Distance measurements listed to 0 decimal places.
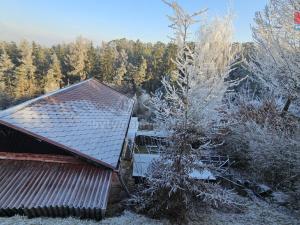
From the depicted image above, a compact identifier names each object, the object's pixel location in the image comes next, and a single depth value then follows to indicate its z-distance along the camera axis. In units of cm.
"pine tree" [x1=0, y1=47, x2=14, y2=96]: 2719
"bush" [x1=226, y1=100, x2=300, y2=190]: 609
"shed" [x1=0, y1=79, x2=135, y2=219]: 444
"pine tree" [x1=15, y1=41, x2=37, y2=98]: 2670
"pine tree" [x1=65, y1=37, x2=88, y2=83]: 3003
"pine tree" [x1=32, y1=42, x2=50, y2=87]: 2960
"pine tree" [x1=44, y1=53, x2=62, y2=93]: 2692
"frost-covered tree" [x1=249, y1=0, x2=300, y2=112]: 520
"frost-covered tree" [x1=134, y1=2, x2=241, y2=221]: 442
